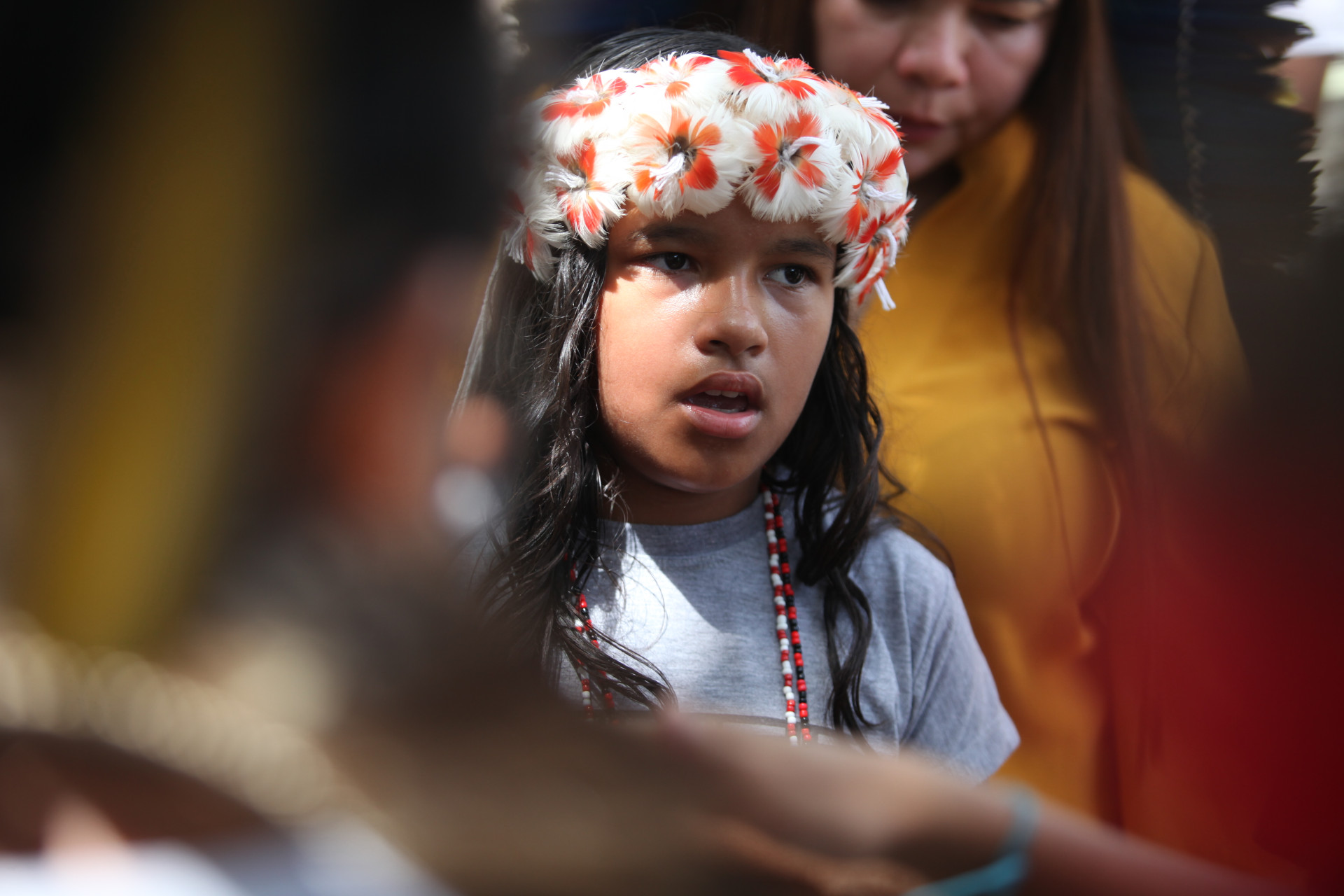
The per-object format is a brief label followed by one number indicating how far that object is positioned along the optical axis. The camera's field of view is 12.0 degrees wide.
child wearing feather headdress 2.83
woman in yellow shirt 3.02
